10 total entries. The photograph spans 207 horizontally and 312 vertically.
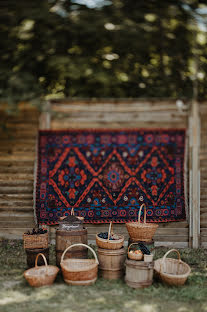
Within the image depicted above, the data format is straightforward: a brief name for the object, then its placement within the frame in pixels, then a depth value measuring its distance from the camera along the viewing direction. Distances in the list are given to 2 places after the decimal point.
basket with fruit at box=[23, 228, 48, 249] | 5.92
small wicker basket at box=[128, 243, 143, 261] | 5.05
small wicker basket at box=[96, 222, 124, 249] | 5.27
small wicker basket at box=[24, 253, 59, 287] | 4.91
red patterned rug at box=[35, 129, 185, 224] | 7.33
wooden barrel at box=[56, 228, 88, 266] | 5.52
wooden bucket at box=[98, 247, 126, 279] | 5.29
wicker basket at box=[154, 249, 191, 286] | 4.96
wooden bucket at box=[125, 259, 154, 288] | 4.99
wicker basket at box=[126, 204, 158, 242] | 5.78
